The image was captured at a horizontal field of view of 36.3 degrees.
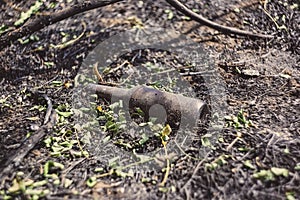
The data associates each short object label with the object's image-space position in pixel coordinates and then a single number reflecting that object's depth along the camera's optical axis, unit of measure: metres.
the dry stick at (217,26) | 3.53
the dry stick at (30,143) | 2.42
